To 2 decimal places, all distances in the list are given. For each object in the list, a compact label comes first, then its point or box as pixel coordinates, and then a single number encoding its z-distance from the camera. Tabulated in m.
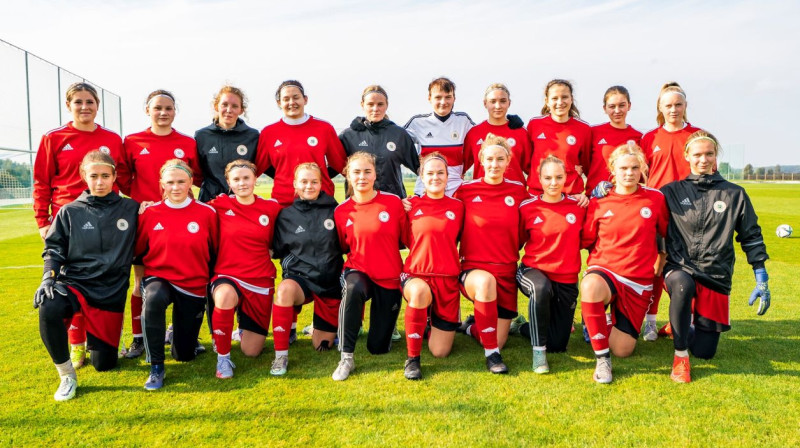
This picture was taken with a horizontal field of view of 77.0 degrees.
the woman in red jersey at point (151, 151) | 4.08
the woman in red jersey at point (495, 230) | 3.80
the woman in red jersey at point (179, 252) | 3.59
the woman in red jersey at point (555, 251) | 3.72
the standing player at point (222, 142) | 4.27
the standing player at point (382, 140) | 4.40
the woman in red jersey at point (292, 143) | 4.30
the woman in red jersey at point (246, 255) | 3.76
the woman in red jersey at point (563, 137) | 4.35
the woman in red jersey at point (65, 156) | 3.85
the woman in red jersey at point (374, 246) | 3.75
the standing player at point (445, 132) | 4.56
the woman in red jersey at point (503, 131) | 4.39
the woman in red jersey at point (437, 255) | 3.69
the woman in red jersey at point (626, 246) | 3.57
